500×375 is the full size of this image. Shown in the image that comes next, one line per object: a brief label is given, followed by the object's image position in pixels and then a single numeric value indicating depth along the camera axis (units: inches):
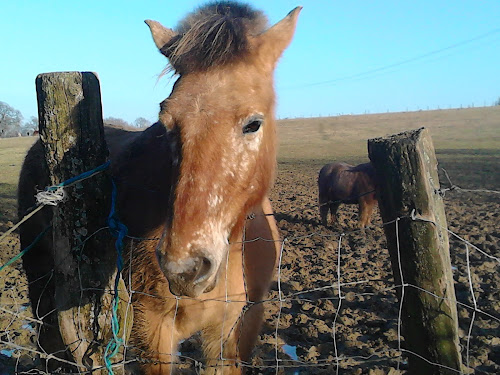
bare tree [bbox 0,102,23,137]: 2574.8
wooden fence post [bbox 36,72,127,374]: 82.4
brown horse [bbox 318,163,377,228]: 389.7
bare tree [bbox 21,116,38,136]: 2914.1
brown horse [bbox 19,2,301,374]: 80.1
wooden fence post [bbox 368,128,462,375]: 68.6
